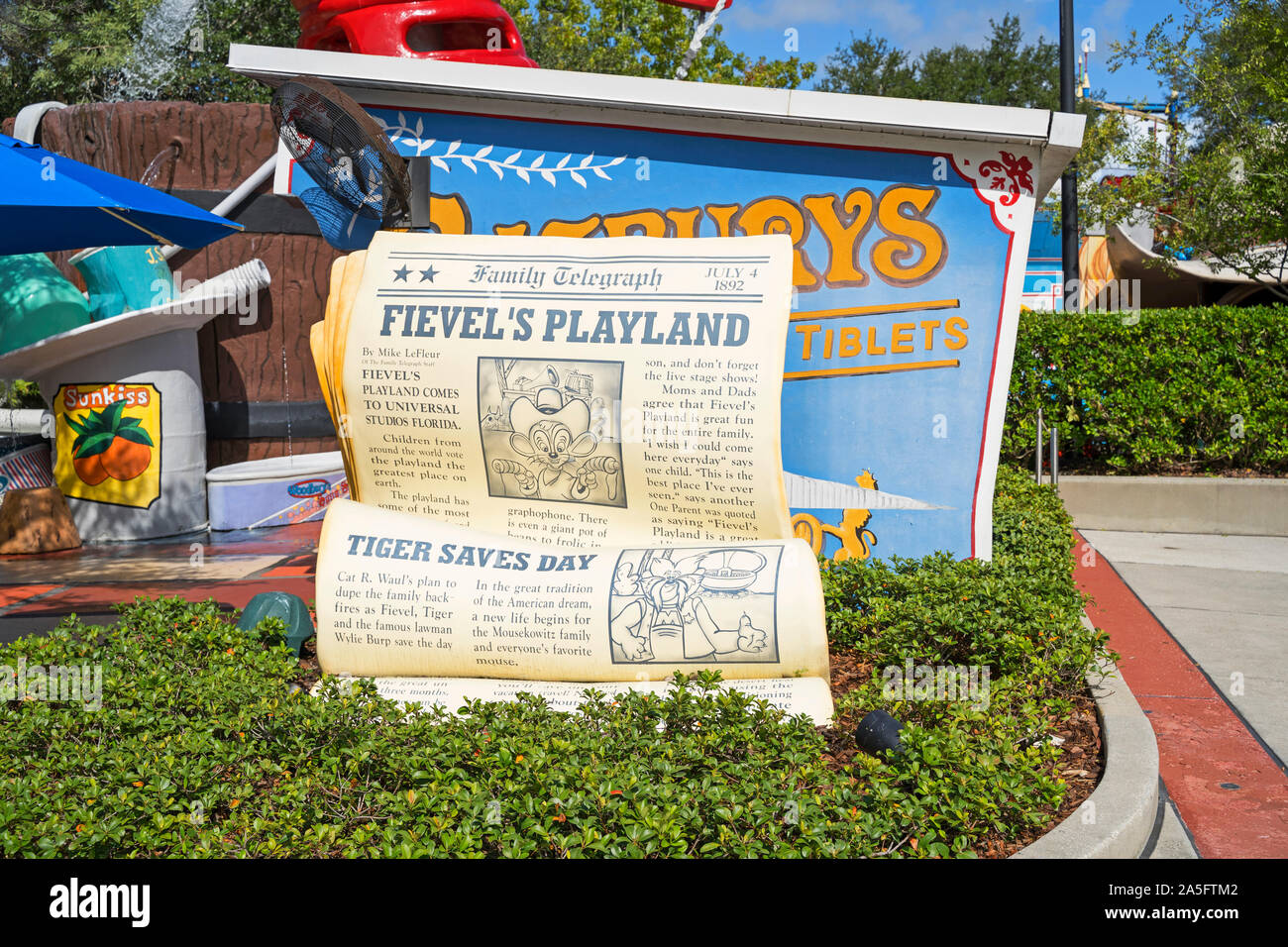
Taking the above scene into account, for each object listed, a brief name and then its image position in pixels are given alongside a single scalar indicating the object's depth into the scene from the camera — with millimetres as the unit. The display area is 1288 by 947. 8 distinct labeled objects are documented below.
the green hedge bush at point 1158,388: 10102
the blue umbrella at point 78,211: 5031
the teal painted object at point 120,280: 8578
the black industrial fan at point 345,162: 5070
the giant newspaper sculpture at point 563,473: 4051
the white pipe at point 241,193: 9109
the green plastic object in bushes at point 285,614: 4862
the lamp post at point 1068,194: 13406
